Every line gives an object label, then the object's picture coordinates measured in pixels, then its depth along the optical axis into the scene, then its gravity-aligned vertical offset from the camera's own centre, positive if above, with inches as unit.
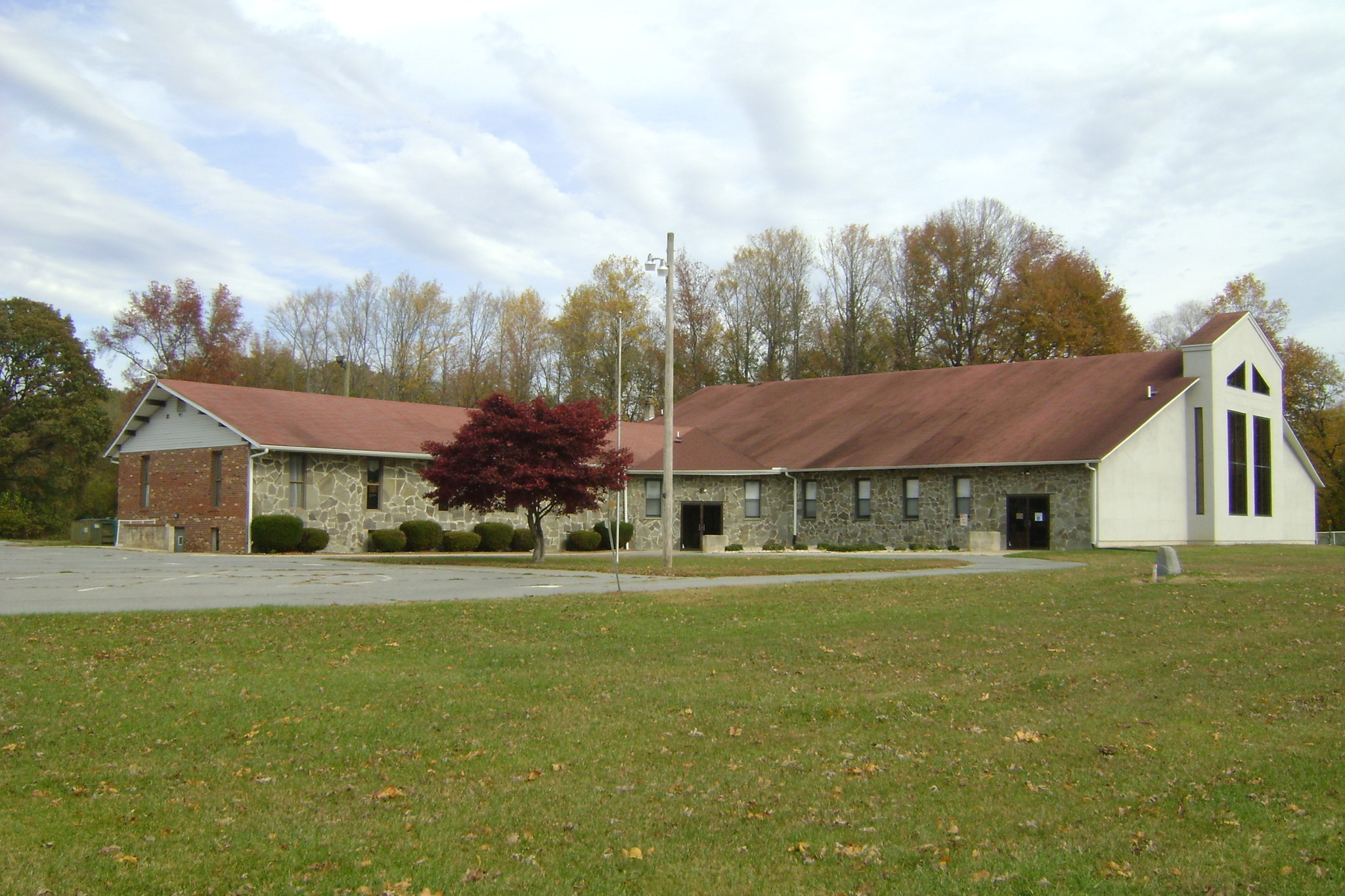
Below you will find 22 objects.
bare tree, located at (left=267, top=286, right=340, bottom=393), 2632.9 +376.6
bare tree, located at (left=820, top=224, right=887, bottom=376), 2416.3 +419.9
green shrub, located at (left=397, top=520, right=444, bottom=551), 1401.3 -34.2
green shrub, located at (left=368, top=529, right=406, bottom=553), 1368.1 -41.9
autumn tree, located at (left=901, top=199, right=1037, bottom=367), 2289.6 +464.7
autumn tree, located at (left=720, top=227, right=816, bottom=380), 2453.2 +438.4
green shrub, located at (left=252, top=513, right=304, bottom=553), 1283.2 -29.3
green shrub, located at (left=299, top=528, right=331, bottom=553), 1315.2 -40.5
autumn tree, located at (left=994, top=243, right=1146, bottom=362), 2117.4 +355.6
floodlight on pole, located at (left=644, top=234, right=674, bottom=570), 962.7 +83.3
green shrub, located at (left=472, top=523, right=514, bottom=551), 1456.7 -38.0
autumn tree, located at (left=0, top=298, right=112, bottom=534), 2038.6 +167.2
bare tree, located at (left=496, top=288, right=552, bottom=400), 2388.0 +345.0
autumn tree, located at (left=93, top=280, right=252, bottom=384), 2383.1 +361.6
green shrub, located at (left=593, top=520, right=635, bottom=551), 1542.8 -36.9
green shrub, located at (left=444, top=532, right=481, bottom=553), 1422.2 -44.6
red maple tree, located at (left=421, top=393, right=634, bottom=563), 1111.6 +45.2
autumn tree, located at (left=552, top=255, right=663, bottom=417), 2322.8 +343.2
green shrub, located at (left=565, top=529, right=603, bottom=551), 1541.6 -46.9
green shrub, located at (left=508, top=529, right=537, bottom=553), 1504.7 -46.4
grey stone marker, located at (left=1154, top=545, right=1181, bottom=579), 824.9 -40.4
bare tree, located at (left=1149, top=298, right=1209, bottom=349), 2790.4 +444.2
